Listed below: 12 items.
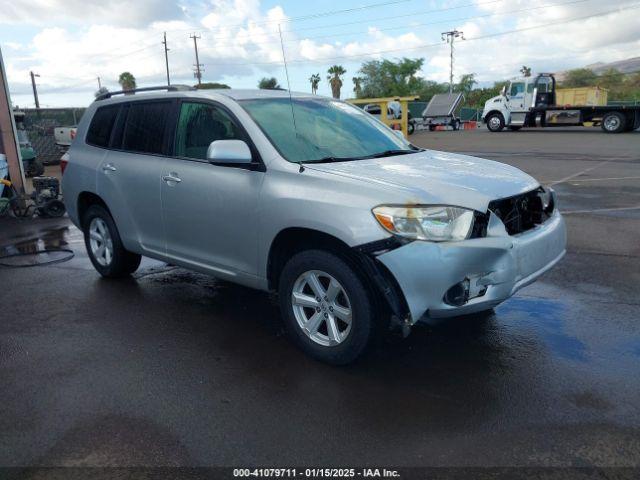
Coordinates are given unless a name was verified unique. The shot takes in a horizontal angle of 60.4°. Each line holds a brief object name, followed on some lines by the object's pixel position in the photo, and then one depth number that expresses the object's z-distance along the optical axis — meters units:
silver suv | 3.21
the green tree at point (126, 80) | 73.81
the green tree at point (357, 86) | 79.44
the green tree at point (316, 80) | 76.50
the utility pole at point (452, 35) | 74.62
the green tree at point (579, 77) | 77.06
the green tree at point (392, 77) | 77.88
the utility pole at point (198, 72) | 72.16
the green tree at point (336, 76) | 73.56
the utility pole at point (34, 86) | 68.75
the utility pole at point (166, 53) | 69.00
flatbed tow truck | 27.69
